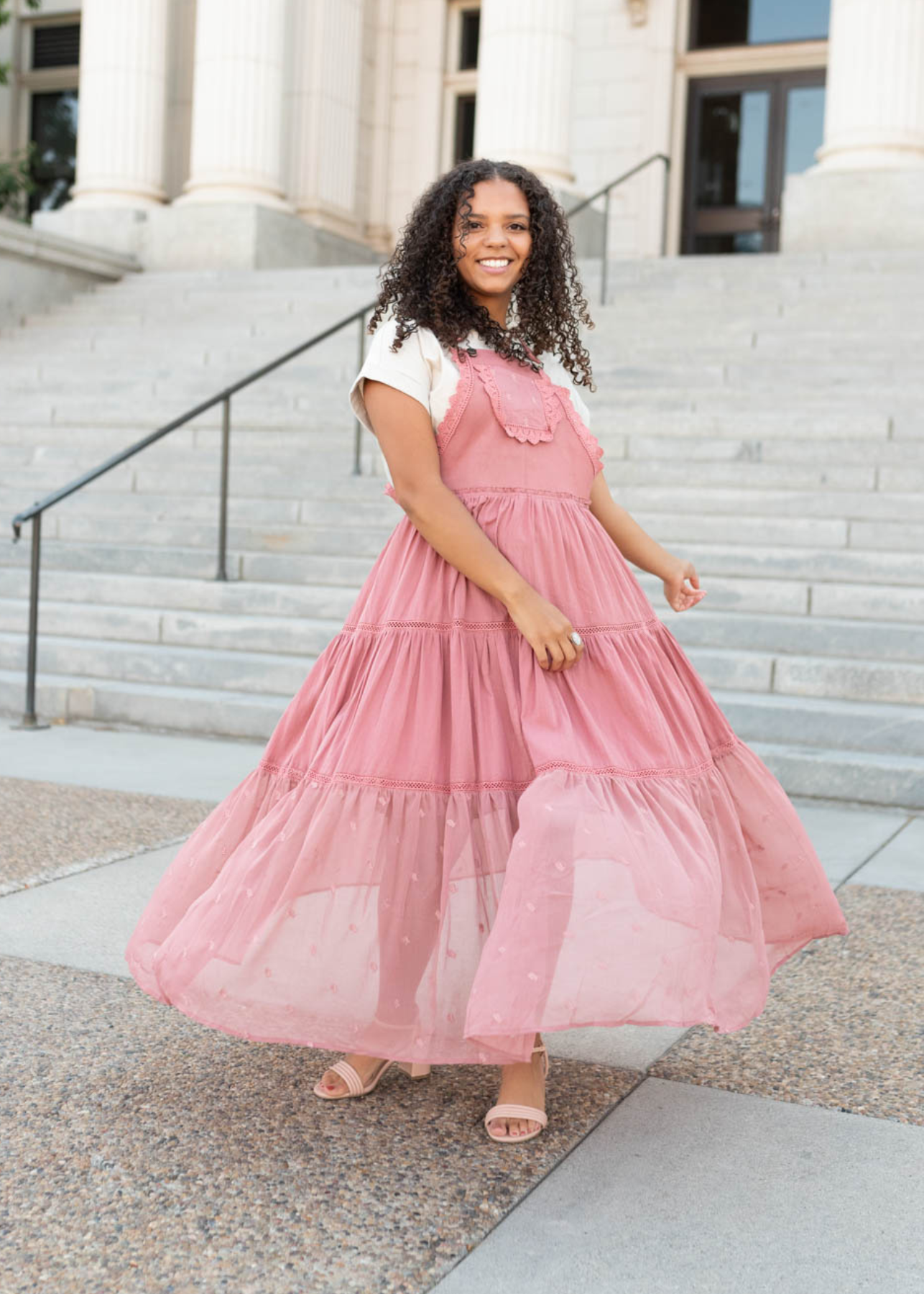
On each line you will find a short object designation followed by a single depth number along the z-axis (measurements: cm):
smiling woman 236
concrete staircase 648
